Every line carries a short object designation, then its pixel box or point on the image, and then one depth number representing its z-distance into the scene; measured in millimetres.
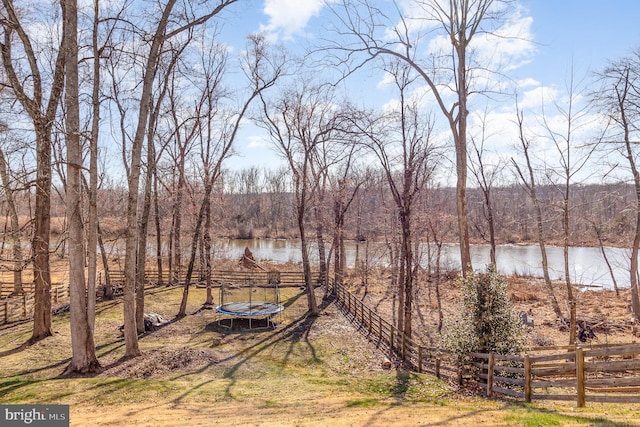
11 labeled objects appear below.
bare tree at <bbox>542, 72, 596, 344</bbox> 12488
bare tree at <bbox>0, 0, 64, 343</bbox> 9211
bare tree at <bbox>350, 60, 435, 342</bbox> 12219
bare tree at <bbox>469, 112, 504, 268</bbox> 20312
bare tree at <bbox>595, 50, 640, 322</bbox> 13492
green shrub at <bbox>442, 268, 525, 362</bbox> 8912
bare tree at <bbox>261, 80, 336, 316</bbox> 17406
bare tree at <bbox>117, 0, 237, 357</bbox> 10301
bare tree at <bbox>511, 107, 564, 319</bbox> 17312
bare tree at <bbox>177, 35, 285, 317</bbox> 16781
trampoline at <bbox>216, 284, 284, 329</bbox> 15335
